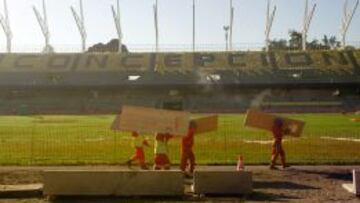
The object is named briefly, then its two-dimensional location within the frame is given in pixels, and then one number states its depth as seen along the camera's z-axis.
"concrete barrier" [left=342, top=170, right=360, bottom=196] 15.50
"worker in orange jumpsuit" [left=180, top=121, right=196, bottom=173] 19.44
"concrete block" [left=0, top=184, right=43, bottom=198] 15.65
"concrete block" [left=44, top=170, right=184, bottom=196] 15.42
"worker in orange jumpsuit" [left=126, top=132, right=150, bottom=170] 20.66
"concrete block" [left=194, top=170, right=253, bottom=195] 15.79
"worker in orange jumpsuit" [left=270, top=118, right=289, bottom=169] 21.73
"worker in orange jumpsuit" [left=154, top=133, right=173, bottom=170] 18.67
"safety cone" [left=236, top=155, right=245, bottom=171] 18.50
